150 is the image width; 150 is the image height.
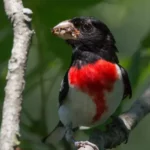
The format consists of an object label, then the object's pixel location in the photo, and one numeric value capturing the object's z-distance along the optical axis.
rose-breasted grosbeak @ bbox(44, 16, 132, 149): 4.15
